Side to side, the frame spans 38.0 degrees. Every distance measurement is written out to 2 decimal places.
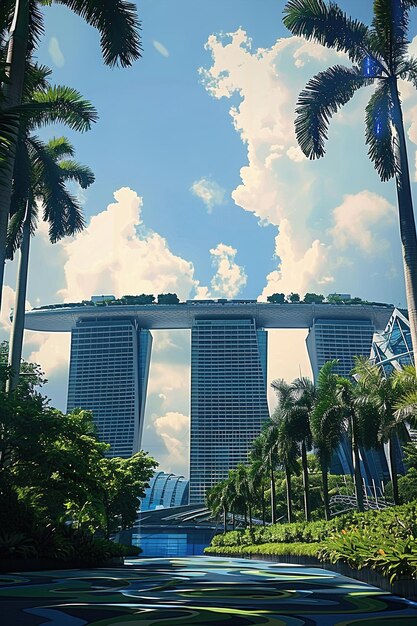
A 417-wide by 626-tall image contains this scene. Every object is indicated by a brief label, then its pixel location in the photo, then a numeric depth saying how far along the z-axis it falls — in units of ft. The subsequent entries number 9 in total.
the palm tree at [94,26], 52.39
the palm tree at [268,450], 157.07
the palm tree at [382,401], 101.19
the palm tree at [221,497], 219.65
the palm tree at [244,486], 197.69
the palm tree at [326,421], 110.83
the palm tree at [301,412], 132.05
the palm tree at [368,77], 52.95
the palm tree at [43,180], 67.97
